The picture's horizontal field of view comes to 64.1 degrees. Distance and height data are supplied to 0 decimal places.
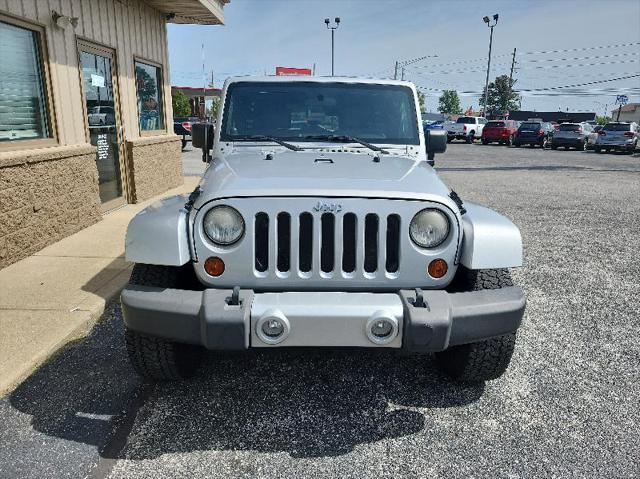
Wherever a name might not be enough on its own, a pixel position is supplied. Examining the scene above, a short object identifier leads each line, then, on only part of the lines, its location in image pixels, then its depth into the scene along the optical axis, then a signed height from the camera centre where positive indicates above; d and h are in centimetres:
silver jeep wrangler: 225 -74
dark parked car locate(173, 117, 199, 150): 2244 -79
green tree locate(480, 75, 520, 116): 7856 +343
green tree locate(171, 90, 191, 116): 4525 +45
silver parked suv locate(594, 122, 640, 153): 2341 -83
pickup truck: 3247 -86
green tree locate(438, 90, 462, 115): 10375 +259
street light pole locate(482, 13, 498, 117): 4277 +659
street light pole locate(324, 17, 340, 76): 4219 +688
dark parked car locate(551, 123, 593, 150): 2539 -90
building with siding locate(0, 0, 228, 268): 509 -7
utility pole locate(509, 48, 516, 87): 6750 +714
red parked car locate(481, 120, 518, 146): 2872 -81
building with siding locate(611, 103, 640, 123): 8254 +98
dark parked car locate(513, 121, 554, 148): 2688 -87
